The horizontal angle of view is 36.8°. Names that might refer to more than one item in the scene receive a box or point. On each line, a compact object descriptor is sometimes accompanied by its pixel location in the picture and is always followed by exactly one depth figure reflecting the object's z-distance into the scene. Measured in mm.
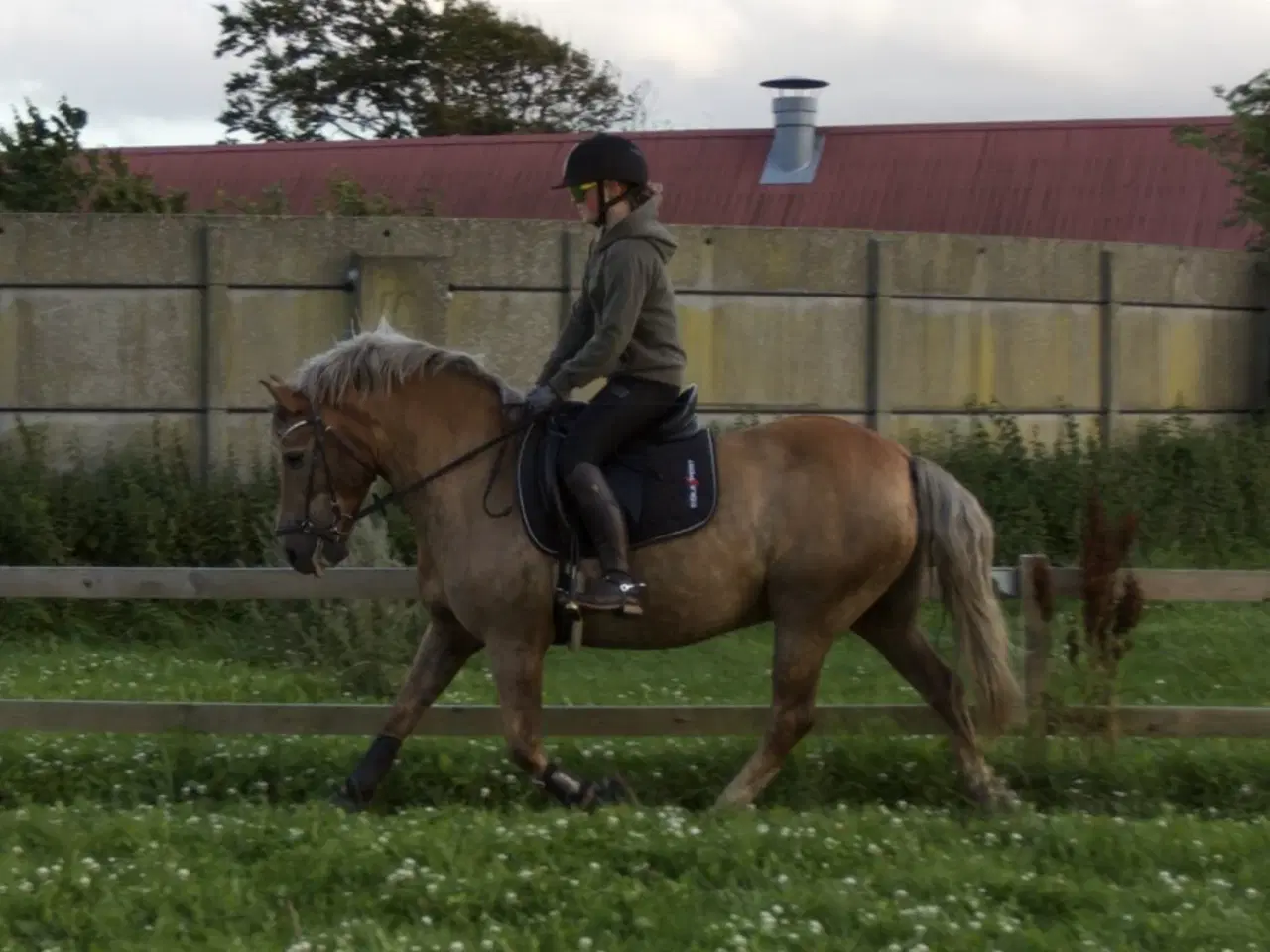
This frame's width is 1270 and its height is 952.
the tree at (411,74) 43344
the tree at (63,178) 15391
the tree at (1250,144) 17312
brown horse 7332
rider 7184
